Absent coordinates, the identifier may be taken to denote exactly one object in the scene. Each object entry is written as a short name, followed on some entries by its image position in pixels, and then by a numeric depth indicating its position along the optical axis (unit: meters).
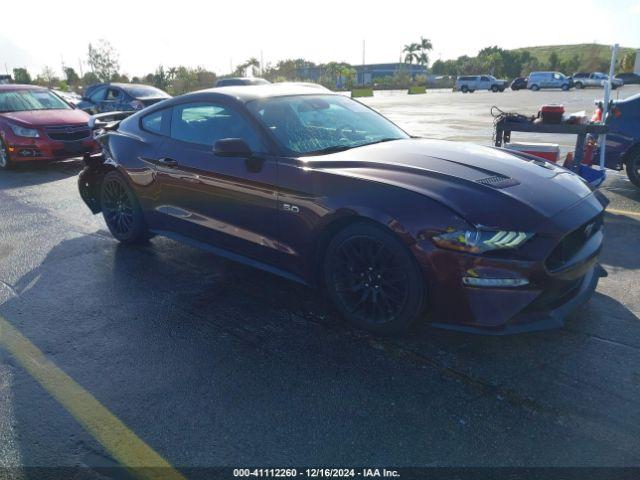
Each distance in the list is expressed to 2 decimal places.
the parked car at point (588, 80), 49.78
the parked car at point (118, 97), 13.01
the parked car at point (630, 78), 51.53
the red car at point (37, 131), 9.30
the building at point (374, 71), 78.12
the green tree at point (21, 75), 61.88
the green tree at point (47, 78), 62.31
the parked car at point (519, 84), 52.56
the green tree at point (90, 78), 54.78
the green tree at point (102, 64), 53.50
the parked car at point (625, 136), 6.91
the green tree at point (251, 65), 73.04
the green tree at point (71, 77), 61.47
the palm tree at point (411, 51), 102.62
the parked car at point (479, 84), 51.31
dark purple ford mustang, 2.81
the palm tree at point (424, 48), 102.62
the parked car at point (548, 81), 48.00
